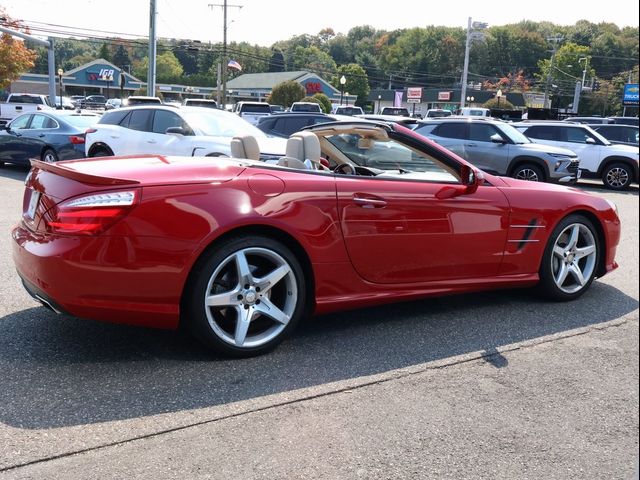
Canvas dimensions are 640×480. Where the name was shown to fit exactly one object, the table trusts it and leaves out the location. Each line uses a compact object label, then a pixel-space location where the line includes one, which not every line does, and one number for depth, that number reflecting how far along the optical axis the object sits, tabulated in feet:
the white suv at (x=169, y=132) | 34.17
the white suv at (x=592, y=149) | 53.21
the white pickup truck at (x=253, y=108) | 96.15
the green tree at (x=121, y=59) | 386.93
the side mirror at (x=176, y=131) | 34.78
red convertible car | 11.04
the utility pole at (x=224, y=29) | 163.78
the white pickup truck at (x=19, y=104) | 115.96
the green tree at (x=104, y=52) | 347.03
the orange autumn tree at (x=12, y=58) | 107.96
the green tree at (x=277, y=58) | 283.85
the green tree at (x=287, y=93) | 174.19
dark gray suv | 47.42
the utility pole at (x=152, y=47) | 86.07
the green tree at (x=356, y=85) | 260.21
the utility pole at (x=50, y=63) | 95.10
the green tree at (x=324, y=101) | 161.31
